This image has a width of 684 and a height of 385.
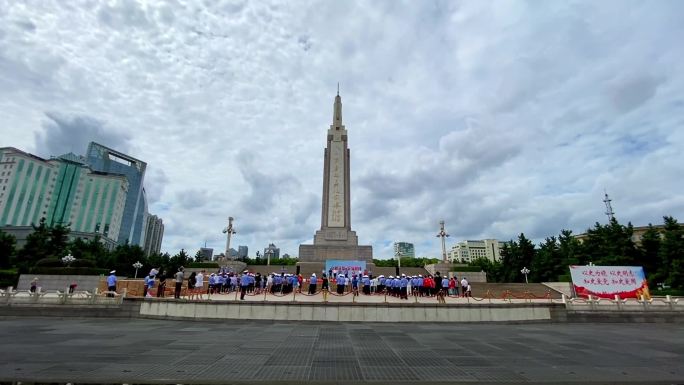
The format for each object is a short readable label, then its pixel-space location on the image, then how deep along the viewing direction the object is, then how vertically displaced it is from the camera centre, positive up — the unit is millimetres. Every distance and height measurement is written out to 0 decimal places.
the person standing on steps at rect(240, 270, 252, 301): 17277 +94
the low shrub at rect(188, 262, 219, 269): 33969 +1768
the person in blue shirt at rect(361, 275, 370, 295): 22056 -34
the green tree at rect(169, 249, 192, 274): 40969 +2735
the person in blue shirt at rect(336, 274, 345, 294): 19512 +61
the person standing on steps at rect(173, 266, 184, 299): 16516 +47
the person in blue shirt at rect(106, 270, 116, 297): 17016 -67
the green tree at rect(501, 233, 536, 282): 42844 +3581
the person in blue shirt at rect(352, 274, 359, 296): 21564 +139
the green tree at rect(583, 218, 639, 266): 33375 +4151
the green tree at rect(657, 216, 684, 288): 26875 +2771
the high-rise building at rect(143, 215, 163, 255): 142375 +20994
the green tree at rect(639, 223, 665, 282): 32562 +3489
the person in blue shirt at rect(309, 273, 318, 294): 19328 -14
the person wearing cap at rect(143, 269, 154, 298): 17562 -68
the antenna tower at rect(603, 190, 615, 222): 76000 +18315
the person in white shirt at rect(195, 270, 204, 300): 17672 +61
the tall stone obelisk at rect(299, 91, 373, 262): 38500 +8213
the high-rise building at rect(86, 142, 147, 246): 111500 +35909
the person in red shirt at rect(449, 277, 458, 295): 21969 -30
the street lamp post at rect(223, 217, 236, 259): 36875 +5488
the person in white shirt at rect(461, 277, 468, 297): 21109 +159
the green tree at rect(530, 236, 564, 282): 38344 +2500
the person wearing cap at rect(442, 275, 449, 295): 22438 +93
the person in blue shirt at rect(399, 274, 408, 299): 20277 -65
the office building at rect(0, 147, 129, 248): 86688 +23231
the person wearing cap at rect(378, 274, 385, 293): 22856 +103
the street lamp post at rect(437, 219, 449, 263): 35728 +5061
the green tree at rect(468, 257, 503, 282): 46612 +2449
